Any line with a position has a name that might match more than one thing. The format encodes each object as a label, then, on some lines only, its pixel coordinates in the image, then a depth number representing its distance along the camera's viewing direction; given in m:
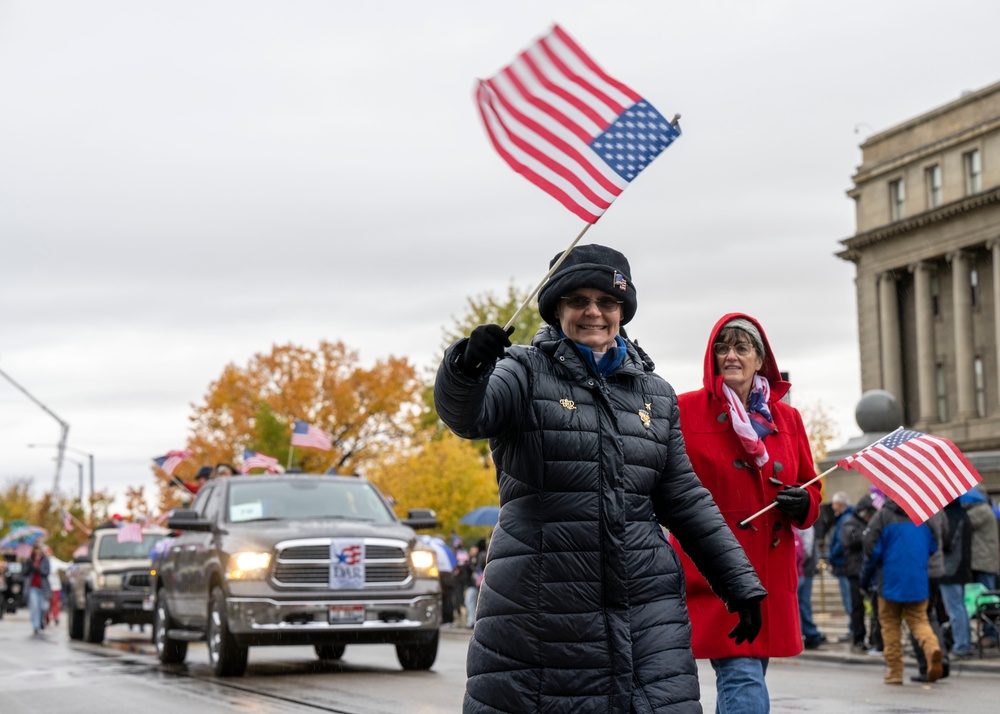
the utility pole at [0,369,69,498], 52.84
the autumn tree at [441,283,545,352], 69.44
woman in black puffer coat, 4.69
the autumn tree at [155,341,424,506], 64.12
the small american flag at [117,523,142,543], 23.92
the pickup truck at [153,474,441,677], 13.79
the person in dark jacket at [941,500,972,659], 14.79
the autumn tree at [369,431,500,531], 58.66
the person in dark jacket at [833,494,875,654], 16.00
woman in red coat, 6.08
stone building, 65.06
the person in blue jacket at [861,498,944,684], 12.70
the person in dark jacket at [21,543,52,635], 29.23
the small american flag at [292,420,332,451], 23.12
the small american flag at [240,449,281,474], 23.59
